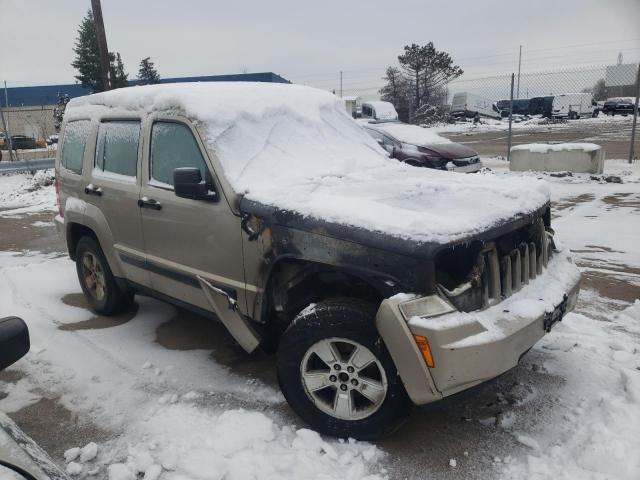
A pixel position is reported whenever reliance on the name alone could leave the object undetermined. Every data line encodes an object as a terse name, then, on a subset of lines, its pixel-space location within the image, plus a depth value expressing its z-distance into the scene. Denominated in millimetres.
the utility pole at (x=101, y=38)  11750
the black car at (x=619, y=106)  38094
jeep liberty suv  2527
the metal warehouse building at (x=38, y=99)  32731
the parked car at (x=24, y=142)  31547
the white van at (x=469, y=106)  40156
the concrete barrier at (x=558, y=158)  11586
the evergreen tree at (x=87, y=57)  33500
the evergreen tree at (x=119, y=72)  29972
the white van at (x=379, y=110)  19719
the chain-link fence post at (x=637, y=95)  11664
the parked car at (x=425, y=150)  10484
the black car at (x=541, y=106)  38656
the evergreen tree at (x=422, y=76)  38938
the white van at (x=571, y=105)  37594
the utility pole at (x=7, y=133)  15789
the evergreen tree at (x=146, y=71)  38406
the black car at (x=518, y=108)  41344
